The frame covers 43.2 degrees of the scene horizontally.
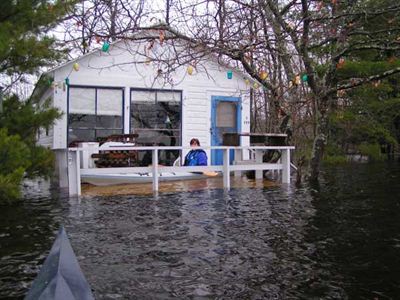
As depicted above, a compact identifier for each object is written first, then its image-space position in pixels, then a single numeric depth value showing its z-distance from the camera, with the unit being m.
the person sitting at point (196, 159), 12.99
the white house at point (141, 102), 13.91
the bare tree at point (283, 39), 6.46
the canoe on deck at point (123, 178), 11.86
